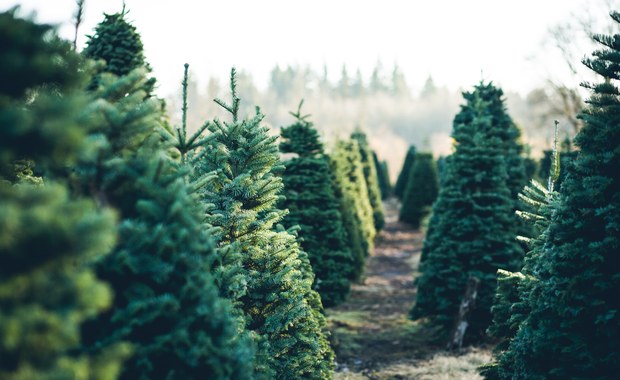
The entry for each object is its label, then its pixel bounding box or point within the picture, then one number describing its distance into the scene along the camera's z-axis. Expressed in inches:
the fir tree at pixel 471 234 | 421.1
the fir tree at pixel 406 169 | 1387.8
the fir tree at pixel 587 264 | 193.0
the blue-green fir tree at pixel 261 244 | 216.5
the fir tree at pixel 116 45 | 328.5
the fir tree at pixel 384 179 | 1759.6
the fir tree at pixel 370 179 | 1024.9
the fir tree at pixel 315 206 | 435.2
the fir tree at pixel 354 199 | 573.6
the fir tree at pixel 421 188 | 1038.4
